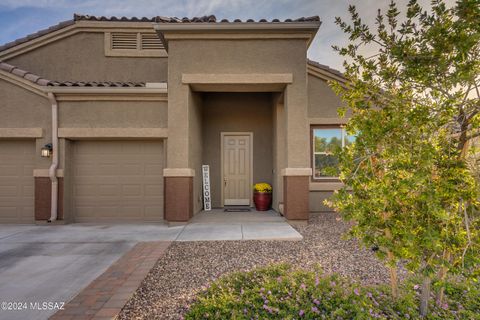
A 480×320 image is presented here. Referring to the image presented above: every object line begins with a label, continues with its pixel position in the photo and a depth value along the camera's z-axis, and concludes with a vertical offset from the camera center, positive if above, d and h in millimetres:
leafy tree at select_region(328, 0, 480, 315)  2180 +178
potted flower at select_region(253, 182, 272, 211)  8734 -989
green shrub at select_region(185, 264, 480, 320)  2523 -1363
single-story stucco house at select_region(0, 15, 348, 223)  6836 +976
